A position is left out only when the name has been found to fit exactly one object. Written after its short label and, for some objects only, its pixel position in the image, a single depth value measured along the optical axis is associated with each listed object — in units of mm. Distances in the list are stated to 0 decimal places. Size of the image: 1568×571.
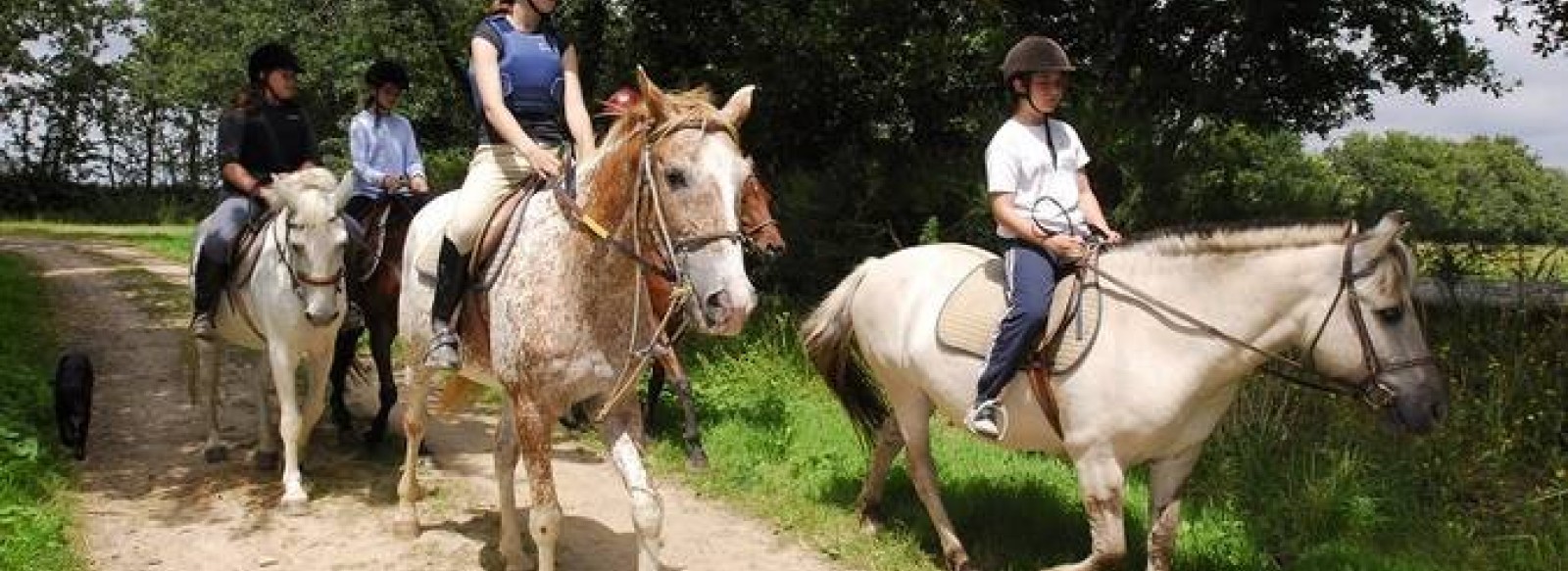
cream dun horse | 4293
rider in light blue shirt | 7738
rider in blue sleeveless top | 4723
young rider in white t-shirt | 4730
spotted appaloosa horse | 3705
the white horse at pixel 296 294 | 6230
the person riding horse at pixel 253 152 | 7008
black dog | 7227
